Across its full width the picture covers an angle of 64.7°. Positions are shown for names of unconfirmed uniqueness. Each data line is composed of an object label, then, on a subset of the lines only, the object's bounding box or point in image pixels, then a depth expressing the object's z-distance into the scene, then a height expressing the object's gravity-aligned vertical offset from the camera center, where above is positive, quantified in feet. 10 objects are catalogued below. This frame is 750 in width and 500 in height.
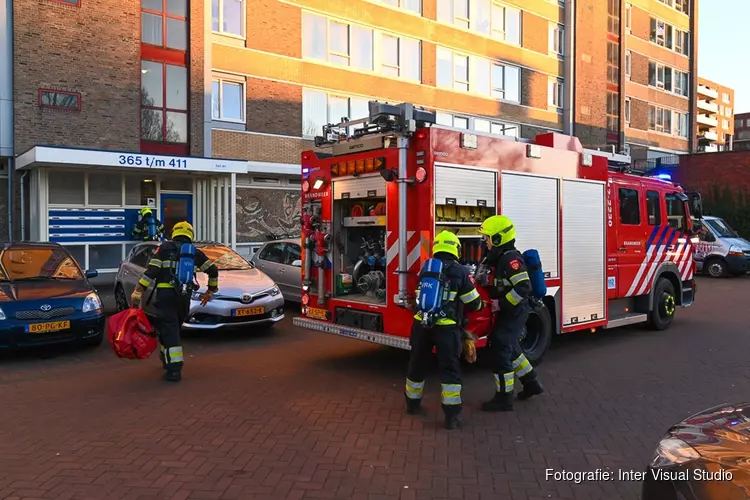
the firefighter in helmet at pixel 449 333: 16.62 -2.76
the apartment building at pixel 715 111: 287.57 +67.07
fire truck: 20.35 +0.73
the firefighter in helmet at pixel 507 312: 18.13 -2.37
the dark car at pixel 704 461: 7.91 -3.21
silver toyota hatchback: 28.48 -2.95
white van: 62.23 -1.57
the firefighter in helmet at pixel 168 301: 21.53 -2.39
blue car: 23.77 -2.68
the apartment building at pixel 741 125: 360.28 +68.33
